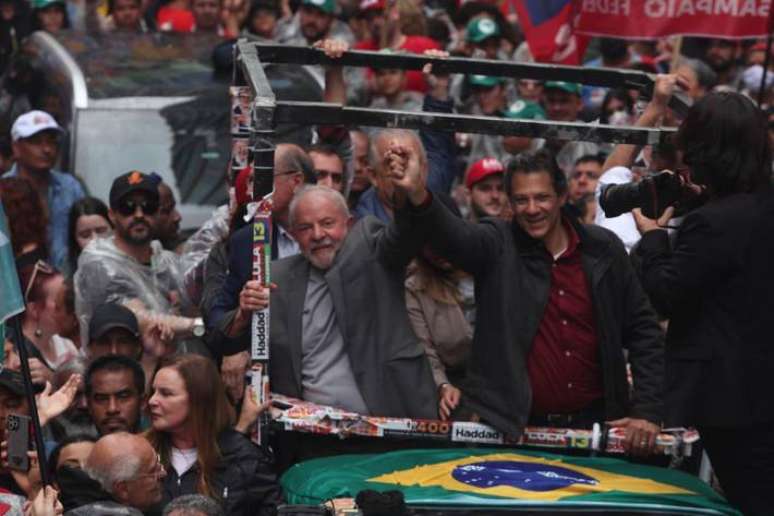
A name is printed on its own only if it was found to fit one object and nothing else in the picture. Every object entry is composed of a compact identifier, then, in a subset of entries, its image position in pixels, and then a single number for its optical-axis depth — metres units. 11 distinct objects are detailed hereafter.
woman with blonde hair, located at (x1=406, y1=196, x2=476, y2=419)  14.77
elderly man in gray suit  14.34
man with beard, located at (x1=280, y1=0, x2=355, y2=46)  28.86
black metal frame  13.47
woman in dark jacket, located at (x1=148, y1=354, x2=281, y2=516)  13.80
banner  20.00
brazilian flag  12.60
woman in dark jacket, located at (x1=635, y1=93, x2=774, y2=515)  12.37
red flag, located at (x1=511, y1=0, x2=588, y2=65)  21.37
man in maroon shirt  14.12
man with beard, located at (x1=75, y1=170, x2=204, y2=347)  16.84
